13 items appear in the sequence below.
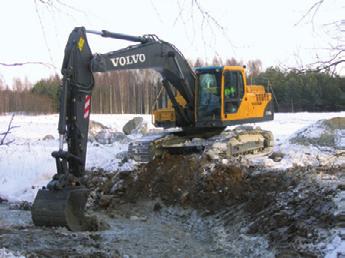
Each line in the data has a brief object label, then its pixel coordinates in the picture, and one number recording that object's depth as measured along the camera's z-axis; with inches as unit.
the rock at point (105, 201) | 409.1
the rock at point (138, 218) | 368.8
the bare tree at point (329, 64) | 231.6
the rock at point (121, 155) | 581.9
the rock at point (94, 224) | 309.8
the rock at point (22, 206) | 415.8
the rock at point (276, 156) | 574.6
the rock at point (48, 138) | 1098.5
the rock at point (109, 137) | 971.4
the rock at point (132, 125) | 1242.1
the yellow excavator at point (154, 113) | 294.2
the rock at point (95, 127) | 1188.9
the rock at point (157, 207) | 396.2
